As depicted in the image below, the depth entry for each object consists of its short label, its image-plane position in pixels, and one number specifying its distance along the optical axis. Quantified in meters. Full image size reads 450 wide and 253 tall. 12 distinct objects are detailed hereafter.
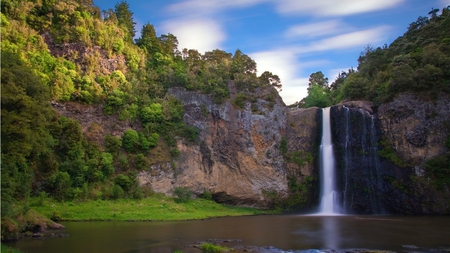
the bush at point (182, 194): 40.09
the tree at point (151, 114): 45.25
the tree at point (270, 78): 54.35
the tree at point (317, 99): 64.88
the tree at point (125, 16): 60.19
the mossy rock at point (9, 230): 18.91
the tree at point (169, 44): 61.25
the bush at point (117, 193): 36.55
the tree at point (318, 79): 88.00
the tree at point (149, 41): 58.72
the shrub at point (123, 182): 38.28
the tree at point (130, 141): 42.44
